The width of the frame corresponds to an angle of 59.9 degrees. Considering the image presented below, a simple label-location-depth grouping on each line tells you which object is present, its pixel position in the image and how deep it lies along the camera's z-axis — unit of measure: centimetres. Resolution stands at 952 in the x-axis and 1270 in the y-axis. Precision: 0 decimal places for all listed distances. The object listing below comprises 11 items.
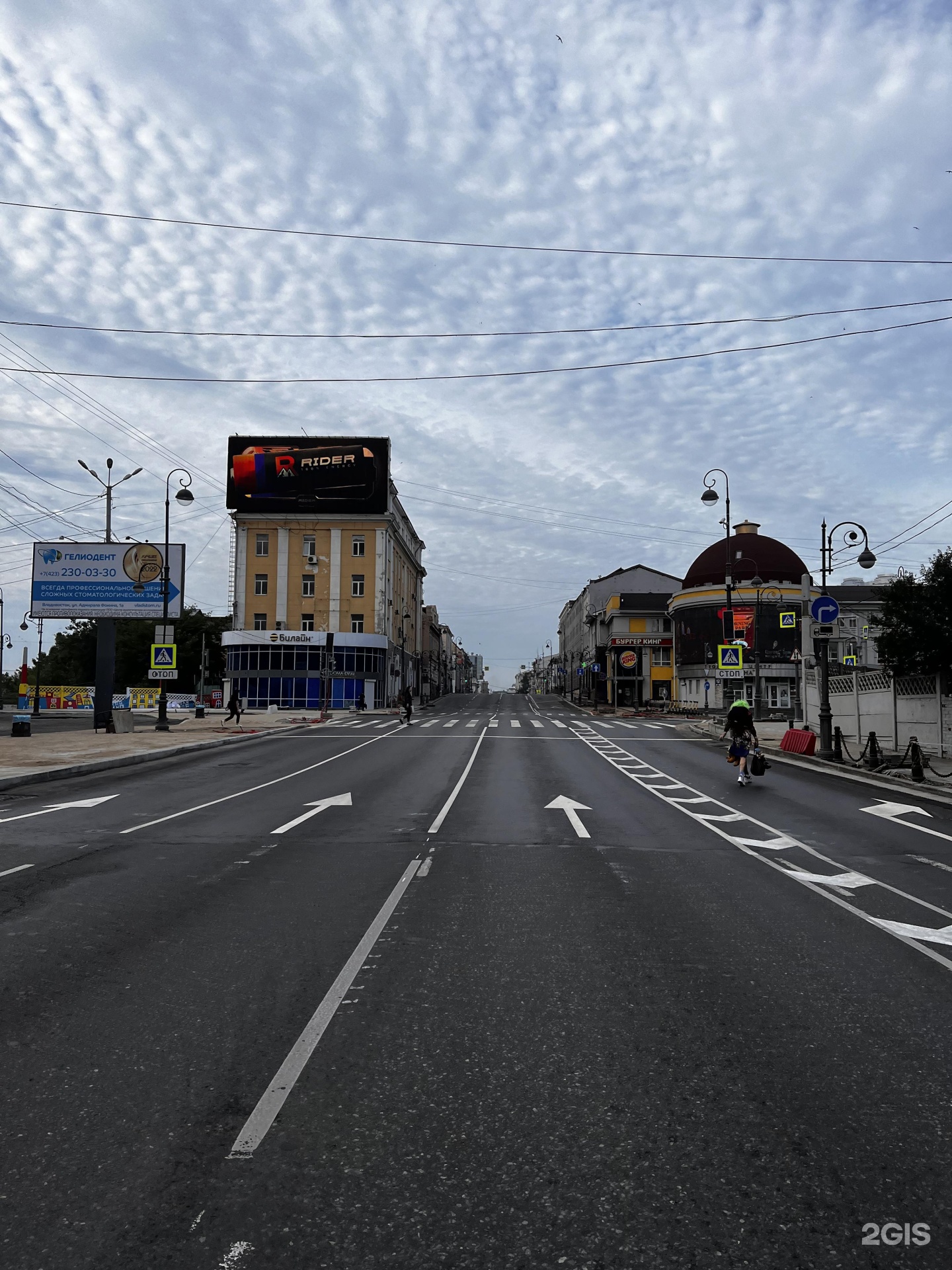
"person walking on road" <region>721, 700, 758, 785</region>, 1612
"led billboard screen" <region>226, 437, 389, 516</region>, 6775
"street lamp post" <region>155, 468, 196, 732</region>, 3225
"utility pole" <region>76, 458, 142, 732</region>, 3353
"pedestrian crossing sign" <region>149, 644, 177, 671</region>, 3288
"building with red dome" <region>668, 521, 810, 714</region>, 7250
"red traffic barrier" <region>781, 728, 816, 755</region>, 2370
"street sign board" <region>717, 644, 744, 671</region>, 3181
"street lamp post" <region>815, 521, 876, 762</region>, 2211
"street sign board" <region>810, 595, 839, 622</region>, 2203
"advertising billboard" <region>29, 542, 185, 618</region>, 3612
